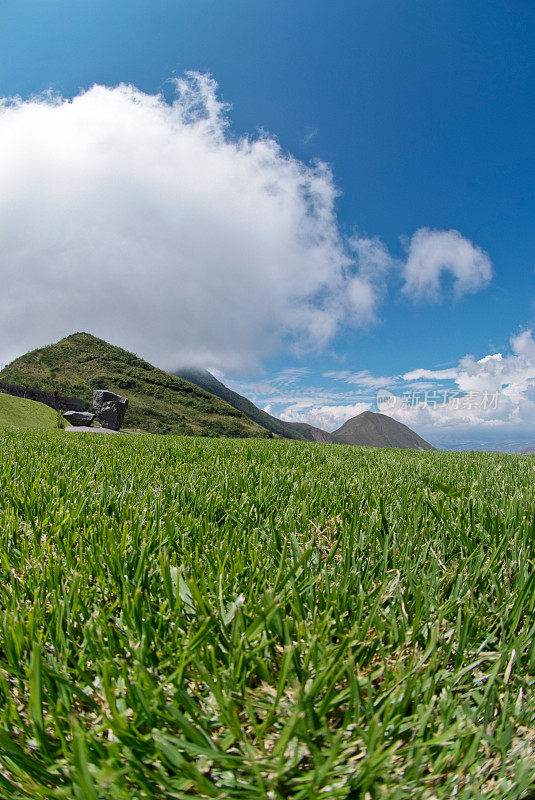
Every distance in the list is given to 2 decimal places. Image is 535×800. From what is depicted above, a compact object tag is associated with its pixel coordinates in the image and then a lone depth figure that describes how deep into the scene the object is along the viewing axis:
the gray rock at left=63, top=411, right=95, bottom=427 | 19.88
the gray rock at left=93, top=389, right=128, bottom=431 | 21.17
